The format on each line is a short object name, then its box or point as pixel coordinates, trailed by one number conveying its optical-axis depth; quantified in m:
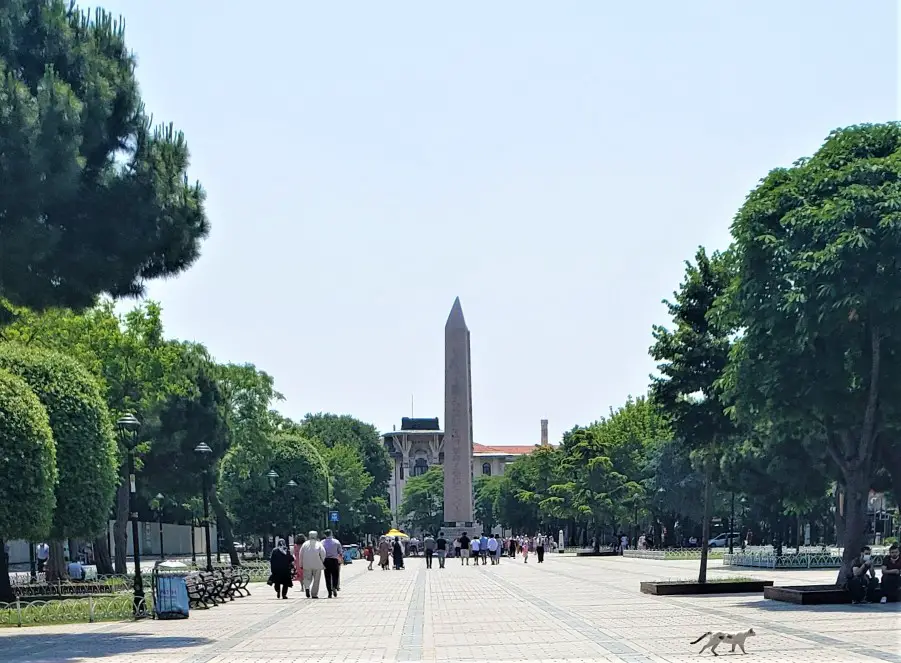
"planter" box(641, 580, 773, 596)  24.72
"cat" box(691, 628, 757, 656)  13.13
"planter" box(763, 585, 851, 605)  20.38
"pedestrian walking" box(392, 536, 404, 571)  50.72
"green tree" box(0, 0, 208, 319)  15.95
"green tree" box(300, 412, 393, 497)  113.88
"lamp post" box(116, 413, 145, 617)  22.70
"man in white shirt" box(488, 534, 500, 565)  54.41
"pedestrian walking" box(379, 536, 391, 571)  50.94
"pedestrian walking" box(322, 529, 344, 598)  27.39
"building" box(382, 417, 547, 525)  176.62
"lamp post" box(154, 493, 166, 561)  68.89
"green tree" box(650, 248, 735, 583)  26.66
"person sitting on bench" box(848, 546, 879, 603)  20.30
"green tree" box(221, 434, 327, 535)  65.75
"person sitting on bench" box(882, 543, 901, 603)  20.45
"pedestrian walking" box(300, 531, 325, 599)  27.05
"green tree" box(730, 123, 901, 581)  20.06
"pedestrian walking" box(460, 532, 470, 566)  56.16
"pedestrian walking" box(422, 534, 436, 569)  48.63
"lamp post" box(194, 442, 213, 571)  32.82
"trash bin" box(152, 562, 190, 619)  21.48
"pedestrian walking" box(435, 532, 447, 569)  48.34
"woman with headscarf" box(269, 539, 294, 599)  26.83
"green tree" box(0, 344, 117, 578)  29.23
